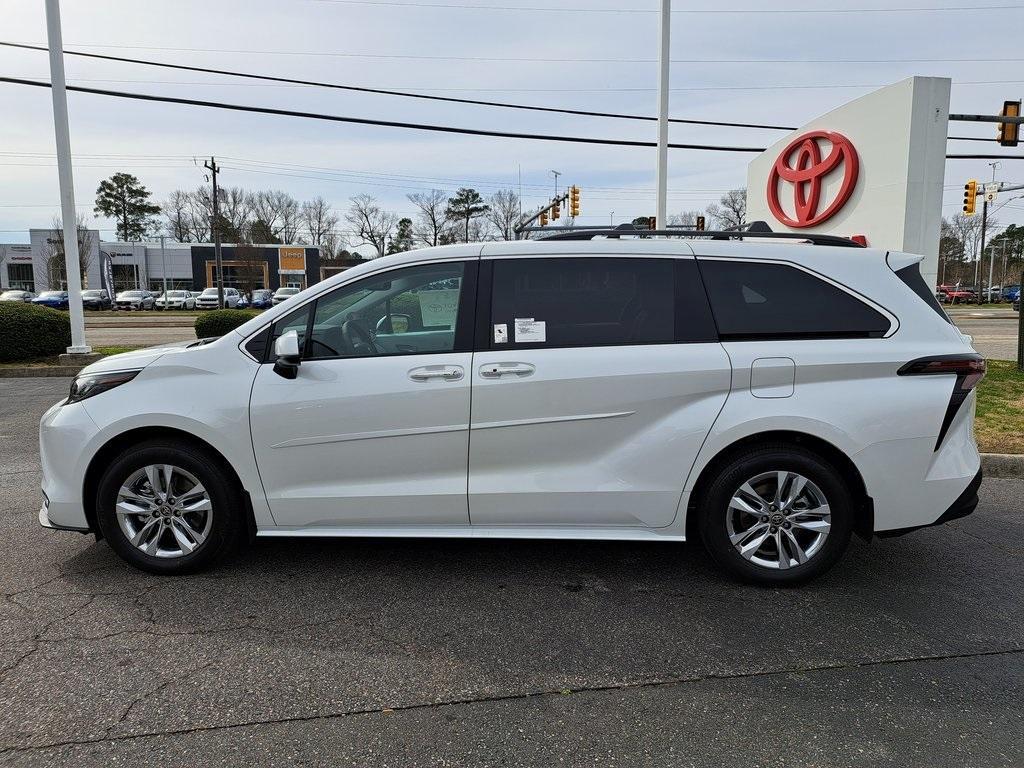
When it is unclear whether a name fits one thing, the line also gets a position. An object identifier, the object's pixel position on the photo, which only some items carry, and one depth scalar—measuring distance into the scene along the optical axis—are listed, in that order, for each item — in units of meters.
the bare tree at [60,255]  58.72
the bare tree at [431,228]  73.06
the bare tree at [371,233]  84.13
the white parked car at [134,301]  52.78
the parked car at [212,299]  52.78
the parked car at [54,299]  44.97
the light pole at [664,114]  12.61
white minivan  3.72
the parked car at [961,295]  57.59
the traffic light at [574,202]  25.78
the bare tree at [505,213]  65.69
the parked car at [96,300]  51.59
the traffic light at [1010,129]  17.62
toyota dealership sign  9.05
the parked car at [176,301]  55.22
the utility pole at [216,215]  45.48
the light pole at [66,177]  12.96
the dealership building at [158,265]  67.19
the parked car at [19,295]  47.62
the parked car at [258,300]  53.99
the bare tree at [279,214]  90.62
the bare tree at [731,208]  76.38
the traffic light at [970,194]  24.55
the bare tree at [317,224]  95.38
